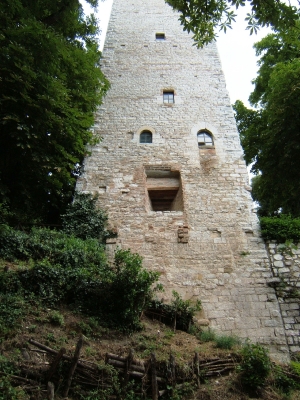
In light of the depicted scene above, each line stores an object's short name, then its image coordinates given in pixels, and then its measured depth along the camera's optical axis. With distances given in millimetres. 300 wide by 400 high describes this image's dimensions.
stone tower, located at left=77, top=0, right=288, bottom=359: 8000
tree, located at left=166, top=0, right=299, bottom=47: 6203
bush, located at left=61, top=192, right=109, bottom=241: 8875
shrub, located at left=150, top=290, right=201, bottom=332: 7184
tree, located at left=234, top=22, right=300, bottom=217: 9484
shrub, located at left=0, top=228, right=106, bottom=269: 7359
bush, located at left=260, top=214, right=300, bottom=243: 8703
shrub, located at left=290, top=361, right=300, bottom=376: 6283
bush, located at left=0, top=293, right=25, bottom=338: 5551
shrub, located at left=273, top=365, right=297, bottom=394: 5820
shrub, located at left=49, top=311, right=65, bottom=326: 6113
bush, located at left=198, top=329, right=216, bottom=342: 6852
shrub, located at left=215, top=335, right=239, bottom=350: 6555
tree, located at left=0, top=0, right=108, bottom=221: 7352
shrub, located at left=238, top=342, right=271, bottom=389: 5602
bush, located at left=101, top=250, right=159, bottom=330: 6535
